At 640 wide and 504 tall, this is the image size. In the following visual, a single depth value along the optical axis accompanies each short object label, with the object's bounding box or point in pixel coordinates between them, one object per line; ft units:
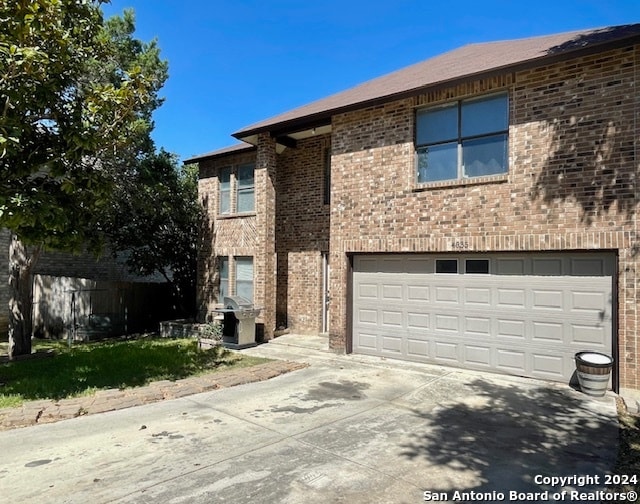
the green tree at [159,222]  48.78
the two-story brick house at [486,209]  24.02
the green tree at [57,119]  20.71
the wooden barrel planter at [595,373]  22.38
